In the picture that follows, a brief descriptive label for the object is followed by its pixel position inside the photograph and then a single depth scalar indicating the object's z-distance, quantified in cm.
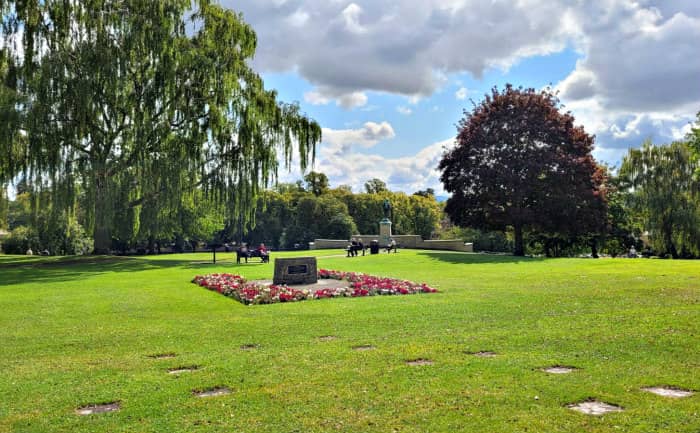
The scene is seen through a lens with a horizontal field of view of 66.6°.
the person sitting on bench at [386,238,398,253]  3603
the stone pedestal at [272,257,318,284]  1748
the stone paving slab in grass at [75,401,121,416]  554
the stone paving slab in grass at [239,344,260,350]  846
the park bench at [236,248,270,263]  2877
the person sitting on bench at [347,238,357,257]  3342
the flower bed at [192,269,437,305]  1438
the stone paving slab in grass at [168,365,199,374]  705
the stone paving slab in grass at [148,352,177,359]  797
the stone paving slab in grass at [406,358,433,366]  706
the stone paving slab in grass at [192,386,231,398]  597
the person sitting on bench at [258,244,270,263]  2870
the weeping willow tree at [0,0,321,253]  2375
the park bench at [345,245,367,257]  3344
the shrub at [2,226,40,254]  4166
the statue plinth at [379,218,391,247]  4272
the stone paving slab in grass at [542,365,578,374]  647
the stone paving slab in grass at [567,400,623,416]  507
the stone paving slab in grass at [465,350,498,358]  738
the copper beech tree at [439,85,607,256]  3566
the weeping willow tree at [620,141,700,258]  4200
